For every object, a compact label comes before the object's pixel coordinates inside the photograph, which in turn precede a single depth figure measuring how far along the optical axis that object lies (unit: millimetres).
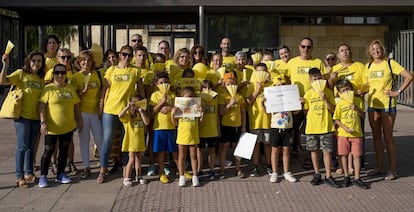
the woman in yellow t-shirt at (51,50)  7771
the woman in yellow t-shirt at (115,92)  7230
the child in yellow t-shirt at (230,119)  7565
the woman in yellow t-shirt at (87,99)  7453
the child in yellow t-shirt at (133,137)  7207
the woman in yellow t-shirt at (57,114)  7023
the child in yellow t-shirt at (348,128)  7223
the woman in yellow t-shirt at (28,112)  7051
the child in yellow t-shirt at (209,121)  7434
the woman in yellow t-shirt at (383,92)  7477
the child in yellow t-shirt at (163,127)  7311
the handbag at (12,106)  6898
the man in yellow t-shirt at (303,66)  7676
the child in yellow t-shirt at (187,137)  7203
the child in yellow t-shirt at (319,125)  7293
